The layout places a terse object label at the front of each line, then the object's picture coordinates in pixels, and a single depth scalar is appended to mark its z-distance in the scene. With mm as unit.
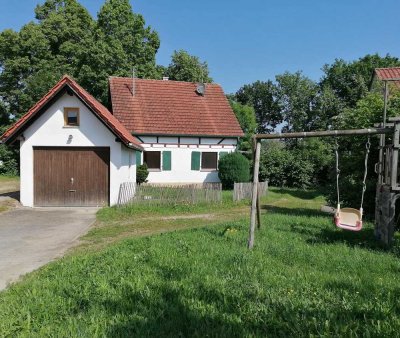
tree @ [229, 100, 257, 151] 40219
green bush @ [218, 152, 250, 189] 23672
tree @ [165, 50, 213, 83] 42281
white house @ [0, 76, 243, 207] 15523
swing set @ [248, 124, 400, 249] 7273
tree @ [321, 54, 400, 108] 46938
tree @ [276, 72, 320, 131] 53031
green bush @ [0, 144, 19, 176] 32025
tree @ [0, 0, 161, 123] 33656
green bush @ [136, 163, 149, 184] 22875
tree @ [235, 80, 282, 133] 57594
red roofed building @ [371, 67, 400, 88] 26306
